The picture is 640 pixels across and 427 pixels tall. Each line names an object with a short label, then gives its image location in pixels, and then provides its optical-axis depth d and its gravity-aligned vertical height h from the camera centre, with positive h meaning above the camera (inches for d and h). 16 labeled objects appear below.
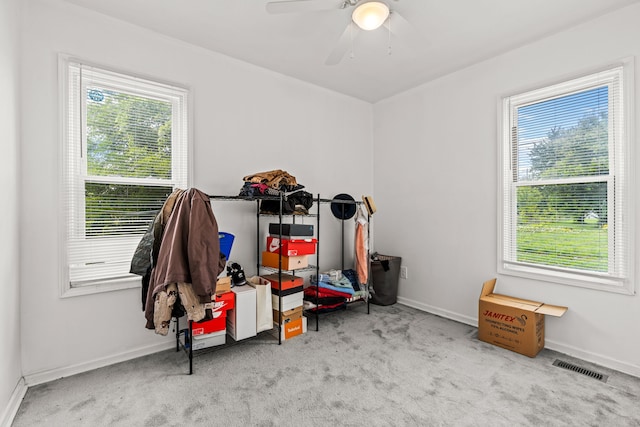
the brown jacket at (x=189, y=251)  77.4 -10.2
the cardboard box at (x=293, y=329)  110.8 -42.3
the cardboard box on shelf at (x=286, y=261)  112.3 -18.2
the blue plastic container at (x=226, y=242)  105.6 -10.7
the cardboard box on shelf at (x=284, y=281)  110.1 -25.1
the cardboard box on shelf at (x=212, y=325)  93.8 -34.6
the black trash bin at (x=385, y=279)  146.0 -31.8
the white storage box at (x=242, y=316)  100.6 -33.7
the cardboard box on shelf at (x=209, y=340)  95.2 -39.6
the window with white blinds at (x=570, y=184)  92.0 +8.8
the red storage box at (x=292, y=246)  111.3 -12.8
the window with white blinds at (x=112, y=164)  90.6 +14.3
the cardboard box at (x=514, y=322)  97.9 -35.6
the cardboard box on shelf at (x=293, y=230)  112.0 -6.9
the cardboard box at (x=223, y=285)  97.6 -23.1
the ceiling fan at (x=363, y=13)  70.1 +46.2
